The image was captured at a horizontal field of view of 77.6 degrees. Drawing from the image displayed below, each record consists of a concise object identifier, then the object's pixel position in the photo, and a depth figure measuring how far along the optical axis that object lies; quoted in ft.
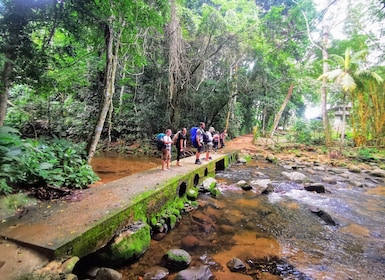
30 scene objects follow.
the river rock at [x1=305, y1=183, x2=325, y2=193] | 28.48
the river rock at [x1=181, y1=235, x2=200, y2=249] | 14.97
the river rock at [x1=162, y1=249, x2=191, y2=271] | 12.53
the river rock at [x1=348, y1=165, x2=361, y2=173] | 41.25
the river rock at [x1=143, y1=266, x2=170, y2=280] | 11.53
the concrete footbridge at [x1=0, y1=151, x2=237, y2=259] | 10.21
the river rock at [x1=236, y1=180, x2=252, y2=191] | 28.01
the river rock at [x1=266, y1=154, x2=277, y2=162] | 48.62
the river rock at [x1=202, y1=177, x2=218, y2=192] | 26.32
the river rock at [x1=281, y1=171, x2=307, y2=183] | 32.99
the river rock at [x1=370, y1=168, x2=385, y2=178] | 39.06
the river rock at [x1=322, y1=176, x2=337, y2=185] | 33.22
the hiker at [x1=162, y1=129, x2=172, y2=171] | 23.57
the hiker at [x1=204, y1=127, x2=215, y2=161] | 32.61
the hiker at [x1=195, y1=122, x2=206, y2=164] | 28.91
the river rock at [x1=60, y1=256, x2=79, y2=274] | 9.17
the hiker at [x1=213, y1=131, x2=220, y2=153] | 42.49
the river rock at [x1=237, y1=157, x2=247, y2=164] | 46.71
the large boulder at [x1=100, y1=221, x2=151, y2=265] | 11.80
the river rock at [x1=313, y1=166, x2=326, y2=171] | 42.26
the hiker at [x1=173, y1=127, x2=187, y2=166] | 25.42
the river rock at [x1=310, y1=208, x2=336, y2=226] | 19.45
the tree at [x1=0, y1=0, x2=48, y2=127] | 16.25
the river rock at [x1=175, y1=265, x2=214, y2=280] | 11.18
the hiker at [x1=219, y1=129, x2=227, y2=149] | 51.23
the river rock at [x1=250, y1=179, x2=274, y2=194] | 27.34
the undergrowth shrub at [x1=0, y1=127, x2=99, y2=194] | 13.34
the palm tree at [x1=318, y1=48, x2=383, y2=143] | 51.83
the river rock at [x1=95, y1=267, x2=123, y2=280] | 10.32
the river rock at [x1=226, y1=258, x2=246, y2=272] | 12.66
